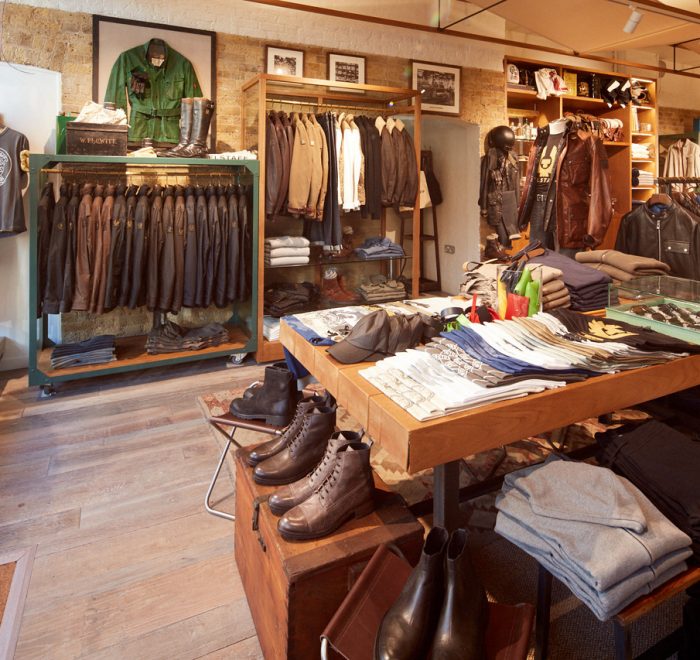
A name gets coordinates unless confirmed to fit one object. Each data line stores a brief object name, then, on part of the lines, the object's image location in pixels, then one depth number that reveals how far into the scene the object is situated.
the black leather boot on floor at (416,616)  1.09
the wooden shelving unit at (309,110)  4.02
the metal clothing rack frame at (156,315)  3.34
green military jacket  4.00
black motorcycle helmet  5.62
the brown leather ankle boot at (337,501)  1.34
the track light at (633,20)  4.17
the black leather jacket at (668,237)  3.58
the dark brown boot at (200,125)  3.89
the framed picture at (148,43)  3.96
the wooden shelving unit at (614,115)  6.14
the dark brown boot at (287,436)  1.68
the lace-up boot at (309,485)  1.44
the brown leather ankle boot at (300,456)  1.60
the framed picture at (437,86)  5.31
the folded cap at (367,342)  1.64
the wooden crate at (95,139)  3.43
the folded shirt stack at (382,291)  4.71
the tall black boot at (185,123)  3.93
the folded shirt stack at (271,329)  4.22
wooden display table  1.24
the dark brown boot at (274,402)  1.99
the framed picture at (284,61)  4.56
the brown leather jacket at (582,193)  4.46
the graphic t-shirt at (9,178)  3.63
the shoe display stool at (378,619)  1.15
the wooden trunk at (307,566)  1.26
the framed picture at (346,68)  4.84
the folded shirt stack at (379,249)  4.74
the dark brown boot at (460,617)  1.08
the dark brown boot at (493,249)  5.95
